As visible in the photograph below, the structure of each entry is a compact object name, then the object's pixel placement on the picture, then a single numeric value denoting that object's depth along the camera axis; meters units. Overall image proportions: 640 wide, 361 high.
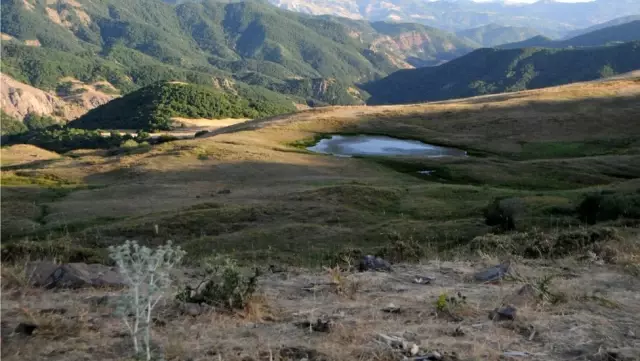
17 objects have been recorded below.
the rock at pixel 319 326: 7.04
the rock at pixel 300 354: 6.14
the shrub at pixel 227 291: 7.72
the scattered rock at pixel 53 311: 7.37
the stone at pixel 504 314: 7.53
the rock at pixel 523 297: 8.28
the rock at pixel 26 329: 6.51
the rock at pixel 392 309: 8.07
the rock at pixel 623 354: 6.32
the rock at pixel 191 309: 7.51
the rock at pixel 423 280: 10.30
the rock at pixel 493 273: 10.24
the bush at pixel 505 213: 24.36
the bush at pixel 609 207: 22.16
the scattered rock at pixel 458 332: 6.98
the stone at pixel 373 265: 11.38
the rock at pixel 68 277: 9.00
